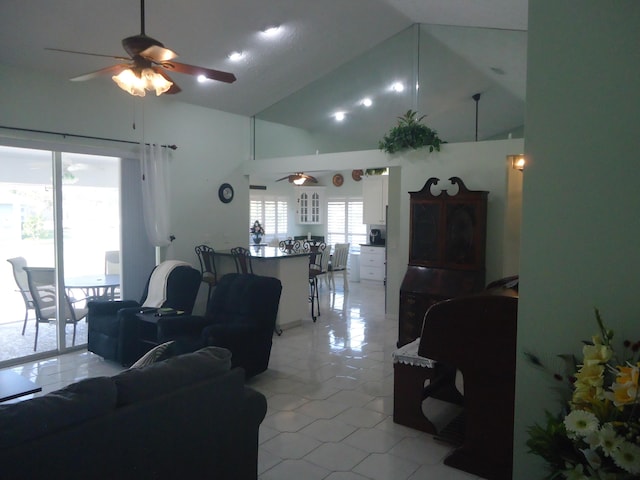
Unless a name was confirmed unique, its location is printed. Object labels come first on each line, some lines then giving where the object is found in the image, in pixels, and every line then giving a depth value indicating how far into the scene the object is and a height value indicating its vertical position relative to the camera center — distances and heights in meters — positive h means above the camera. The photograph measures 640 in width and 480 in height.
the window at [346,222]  10.77 +0.03
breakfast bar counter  5.87 -0.68
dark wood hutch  5.05 -0.31
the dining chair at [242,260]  5.91 -0.48
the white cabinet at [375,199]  9.07 +0.50
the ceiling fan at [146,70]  2.69 +1.02
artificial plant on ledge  5.66 +1.09
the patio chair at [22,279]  4.72 -0.59
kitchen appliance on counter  9.76 -0.29
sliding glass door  4.70 -0.19
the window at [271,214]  10.62 +0.22
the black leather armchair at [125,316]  4.47 -0.95
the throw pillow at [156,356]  2.35 -0.69
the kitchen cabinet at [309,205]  11.26 +0.45
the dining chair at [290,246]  7.92 -0.42
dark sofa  1.53 -0.78
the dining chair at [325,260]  8.06 -0.65
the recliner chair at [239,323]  3.87 -0.89
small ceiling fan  9.39 +0.95
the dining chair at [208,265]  6.19 -0.58
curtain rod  4.57 +0.95
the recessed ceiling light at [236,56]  5.14 +1.89
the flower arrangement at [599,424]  1.43 -0.64
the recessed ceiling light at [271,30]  4.80 +2.04
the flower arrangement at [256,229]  9.89 -0.13
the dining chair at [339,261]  8.48 -0.70
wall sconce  5.26 +0.74
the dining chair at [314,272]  6.67 -0.73
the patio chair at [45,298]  4.84 -0.82
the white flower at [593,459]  1.48 -0.75
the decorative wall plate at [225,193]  6.80 +0.45
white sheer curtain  5.58 +0.36
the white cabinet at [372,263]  9.54 -0.84
